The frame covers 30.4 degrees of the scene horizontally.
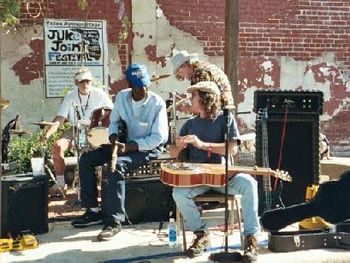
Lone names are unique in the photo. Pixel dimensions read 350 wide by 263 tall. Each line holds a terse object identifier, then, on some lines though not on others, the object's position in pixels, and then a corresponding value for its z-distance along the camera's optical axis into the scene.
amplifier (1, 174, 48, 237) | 5.68
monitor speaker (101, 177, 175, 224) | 6.16
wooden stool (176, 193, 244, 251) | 5.22
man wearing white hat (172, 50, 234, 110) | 6.41
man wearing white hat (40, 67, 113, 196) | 7.57
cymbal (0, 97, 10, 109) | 4.40
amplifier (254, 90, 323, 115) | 6.20
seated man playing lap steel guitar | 5.12
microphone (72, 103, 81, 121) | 7.56
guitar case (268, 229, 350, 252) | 5.24
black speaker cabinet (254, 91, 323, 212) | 6.20
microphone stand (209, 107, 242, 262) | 4.90
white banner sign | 9.45
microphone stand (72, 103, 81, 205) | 7.17
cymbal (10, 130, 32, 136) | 6.88
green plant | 7.67
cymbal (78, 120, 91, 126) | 7.31
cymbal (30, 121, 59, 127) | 7.00
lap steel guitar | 5.09
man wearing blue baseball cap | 6.03
